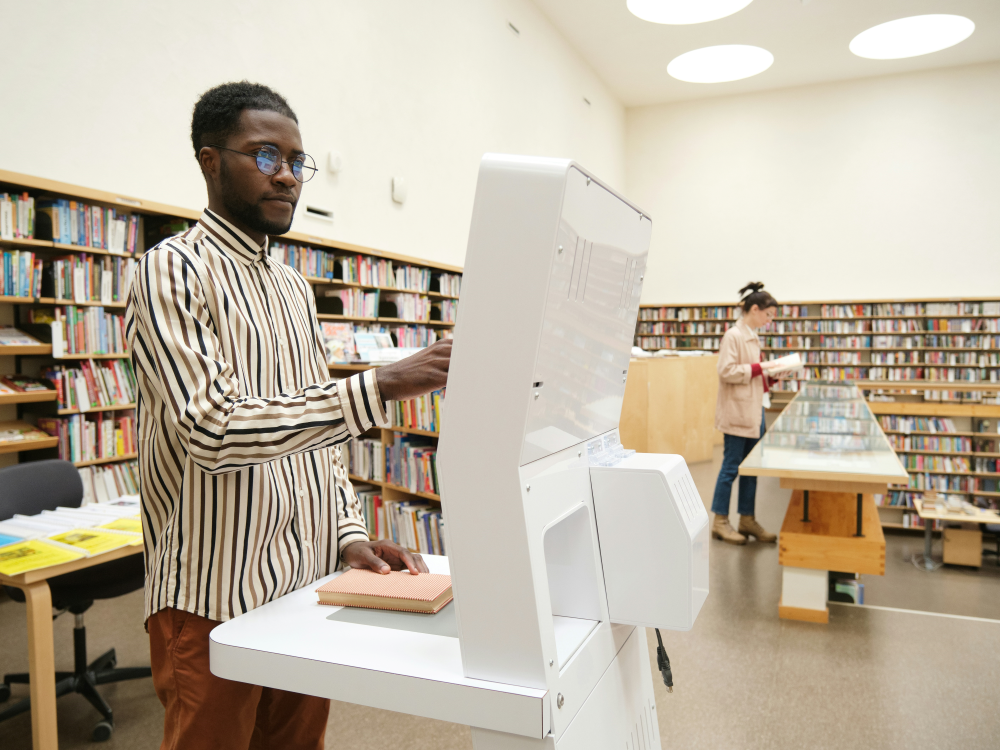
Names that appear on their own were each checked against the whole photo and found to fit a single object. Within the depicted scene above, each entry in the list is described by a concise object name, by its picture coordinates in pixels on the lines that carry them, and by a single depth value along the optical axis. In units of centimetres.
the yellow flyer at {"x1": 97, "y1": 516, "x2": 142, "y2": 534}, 222
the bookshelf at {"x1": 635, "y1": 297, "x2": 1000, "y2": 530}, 746
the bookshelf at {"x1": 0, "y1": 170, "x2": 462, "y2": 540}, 314
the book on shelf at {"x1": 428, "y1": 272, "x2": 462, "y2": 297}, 657
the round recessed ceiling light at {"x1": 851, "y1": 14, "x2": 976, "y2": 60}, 844
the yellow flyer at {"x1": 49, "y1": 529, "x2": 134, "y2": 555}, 203
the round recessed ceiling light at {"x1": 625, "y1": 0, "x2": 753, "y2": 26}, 792
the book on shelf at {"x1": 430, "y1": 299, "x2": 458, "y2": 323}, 652
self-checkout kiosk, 72
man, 86
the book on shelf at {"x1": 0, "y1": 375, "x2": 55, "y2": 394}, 315
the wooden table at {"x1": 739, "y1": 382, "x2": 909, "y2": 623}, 315
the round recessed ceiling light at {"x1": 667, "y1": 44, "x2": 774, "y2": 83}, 945
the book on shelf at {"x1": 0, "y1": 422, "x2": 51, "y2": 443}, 314
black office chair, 237
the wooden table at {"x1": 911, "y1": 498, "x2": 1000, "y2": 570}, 482
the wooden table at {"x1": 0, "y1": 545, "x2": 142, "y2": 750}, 187
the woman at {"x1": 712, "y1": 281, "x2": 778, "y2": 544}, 447
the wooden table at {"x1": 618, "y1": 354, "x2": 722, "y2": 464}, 700
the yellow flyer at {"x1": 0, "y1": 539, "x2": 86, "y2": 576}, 187
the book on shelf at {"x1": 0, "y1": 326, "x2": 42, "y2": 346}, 315
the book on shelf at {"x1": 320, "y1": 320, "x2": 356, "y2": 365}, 457
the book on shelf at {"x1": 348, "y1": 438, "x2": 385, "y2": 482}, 383
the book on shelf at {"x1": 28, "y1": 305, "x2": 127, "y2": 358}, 323
